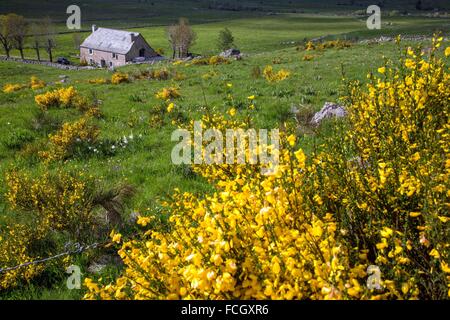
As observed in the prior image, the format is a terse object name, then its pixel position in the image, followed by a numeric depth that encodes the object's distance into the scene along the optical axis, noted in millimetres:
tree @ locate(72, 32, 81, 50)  93988
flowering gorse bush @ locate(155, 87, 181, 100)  18016
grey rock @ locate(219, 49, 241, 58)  49731
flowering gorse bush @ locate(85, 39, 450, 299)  3119
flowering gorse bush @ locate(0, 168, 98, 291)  6156
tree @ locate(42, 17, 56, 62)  85206
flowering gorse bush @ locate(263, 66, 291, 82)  20625
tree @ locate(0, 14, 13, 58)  81688
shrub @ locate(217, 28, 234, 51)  77062
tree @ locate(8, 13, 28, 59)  82188
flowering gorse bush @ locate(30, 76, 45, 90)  24738
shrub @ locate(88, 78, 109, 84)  24573
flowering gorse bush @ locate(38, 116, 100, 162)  11289
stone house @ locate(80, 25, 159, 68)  79188
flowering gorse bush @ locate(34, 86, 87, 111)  17188
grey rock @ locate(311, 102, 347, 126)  11693
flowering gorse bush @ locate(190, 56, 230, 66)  31547
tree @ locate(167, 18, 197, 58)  77562
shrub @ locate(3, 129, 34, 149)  12398
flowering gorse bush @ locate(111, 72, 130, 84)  24152
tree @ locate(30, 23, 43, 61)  84550
